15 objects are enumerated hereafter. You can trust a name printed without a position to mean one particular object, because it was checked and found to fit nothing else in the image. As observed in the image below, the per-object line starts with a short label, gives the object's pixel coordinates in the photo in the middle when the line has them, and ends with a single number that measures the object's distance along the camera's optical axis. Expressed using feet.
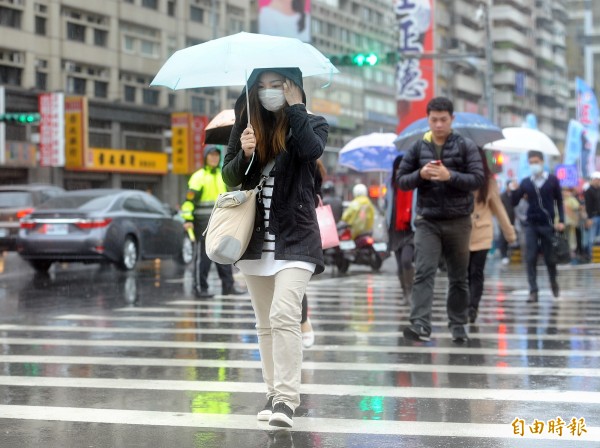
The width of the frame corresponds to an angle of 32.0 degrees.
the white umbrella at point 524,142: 46.88
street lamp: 101.37
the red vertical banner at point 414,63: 167.22
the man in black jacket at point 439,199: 27.48
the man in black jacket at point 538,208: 40.68
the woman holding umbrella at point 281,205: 17.37
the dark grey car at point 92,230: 56.49
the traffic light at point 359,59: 79.77
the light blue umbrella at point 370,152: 60.59
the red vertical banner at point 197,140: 169.68
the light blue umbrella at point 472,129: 33.88
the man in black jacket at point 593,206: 73.82
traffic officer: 41.96
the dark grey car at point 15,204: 71.00
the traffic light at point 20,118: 107.14
